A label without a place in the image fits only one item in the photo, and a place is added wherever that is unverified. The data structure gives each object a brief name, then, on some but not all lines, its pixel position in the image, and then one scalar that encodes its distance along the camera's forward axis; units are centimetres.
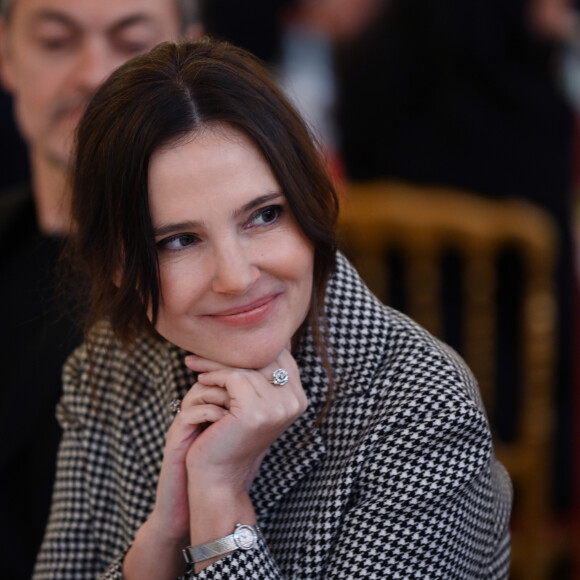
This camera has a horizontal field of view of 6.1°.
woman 379
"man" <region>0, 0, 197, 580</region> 409
